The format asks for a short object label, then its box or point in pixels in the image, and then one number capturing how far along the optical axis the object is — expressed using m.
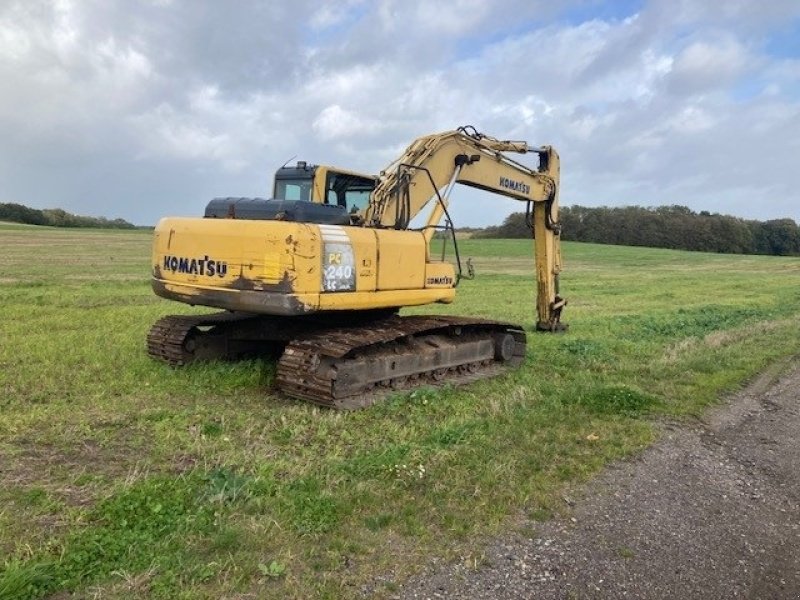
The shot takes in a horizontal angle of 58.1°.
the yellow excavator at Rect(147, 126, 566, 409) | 7.56
